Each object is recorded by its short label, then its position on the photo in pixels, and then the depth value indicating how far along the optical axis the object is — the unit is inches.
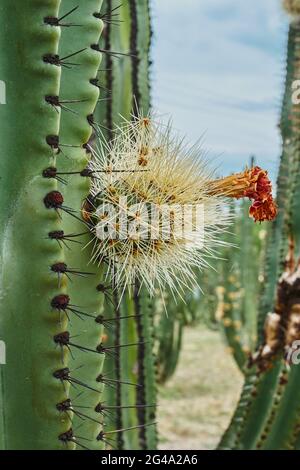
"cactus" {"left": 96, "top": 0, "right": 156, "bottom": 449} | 23.6
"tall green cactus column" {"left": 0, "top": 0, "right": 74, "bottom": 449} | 11.8
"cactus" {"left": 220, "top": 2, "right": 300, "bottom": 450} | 25.3
